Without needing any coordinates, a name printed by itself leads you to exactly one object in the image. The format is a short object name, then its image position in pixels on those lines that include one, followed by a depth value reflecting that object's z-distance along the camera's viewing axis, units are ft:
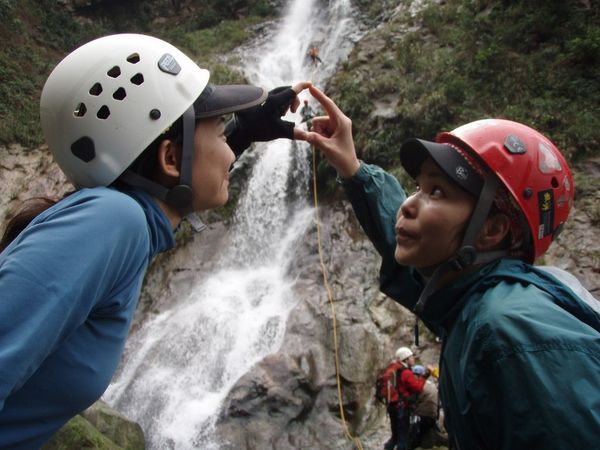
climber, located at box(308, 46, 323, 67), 55.26
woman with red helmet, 3.56
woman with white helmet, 3.43
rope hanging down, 21.49
